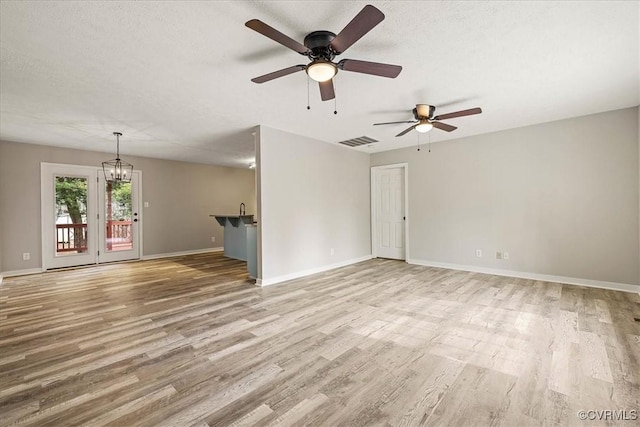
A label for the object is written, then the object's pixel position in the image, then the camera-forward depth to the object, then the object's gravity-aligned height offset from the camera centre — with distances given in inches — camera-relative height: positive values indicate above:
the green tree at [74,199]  239.1 +13.2
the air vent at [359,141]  221.0 +57.1
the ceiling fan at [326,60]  77.7 +46.3
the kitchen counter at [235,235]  263.0 -21.2
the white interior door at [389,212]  257.6 +0.1
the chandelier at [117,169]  253.0 +41.9
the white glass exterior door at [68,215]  231.5 -0.3
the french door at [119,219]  260.7 -4.7
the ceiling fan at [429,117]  141.1 +49.2
